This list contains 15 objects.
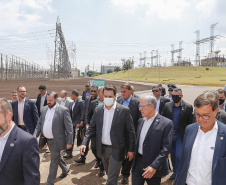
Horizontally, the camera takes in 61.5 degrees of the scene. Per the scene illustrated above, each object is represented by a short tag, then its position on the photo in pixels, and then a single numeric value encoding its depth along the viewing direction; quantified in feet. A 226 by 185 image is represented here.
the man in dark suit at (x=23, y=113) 17.81
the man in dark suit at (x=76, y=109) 20.15
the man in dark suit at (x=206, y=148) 6.36
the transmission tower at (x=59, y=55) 236.84
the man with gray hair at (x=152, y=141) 9.37
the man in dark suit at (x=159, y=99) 19.86
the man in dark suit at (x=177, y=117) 14.08
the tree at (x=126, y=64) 499.51
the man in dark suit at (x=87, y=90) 27.89
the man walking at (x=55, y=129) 13.25
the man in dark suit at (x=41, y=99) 21.70
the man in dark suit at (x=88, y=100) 19.39
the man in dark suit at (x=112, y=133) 11.20
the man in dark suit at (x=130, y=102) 16.21
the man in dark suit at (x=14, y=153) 6.41
